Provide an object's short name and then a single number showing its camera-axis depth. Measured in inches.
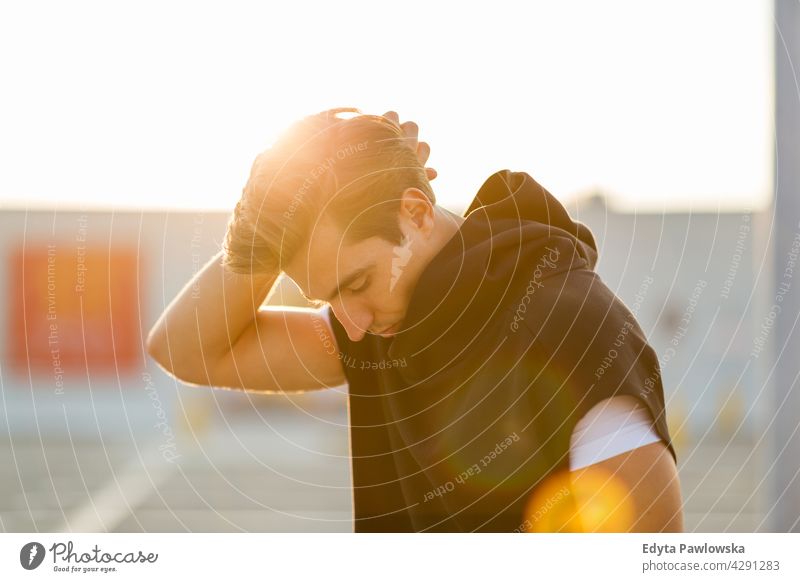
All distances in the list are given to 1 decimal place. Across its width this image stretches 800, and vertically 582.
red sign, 489.1
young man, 113.6
